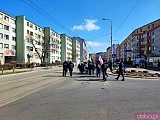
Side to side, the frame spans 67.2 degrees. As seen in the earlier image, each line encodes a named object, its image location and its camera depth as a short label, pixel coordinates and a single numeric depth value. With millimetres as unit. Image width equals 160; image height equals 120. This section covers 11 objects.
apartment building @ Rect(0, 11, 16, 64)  32143
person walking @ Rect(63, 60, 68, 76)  12765
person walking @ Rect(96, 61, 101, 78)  12023
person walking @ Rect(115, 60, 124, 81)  10031
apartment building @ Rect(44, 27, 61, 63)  51320
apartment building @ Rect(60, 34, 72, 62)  65333
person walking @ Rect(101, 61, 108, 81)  9944
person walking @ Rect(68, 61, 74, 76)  12991
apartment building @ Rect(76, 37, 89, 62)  83354
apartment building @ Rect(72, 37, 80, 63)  71436
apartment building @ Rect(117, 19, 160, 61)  40742
